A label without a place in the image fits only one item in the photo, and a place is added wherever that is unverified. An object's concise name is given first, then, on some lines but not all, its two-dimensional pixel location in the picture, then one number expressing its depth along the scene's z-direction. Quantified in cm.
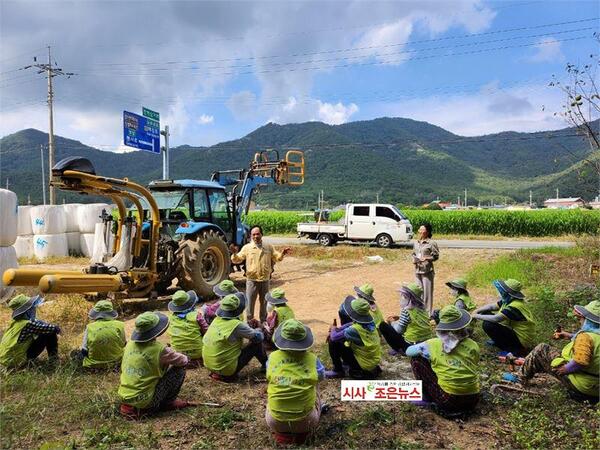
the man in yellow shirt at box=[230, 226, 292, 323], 630
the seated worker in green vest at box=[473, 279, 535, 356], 501
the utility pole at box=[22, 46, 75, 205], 2189
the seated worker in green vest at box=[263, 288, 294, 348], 529
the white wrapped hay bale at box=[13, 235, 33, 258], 1510
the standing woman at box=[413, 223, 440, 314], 665
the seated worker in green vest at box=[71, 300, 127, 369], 476
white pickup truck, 1766
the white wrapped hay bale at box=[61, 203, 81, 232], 1574
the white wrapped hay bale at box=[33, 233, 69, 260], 1496
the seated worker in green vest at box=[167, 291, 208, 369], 510
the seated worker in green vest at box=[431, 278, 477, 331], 553
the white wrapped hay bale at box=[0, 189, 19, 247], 903
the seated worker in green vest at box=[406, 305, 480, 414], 371
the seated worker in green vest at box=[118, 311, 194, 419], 374
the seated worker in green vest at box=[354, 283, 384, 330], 501
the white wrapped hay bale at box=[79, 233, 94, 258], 1577
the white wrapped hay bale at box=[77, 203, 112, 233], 1569
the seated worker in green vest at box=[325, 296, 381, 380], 440
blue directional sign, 1561
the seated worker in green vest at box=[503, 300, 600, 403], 378
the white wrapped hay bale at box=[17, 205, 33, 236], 1522
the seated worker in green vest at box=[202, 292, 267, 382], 445
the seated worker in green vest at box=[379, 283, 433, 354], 518
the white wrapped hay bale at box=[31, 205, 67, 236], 1504
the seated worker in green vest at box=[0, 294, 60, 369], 468
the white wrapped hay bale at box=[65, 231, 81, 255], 1580
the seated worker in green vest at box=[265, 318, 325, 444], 332
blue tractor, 805
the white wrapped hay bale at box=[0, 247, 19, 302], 862
